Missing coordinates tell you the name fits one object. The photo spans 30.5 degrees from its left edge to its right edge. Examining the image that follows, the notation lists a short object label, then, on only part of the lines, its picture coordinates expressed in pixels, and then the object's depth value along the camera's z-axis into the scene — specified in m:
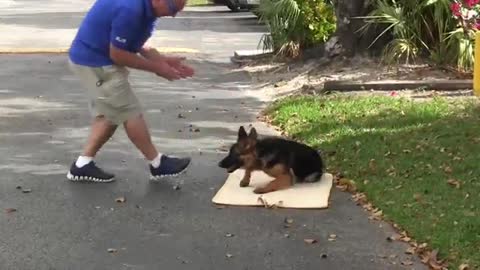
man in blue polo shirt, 6.29
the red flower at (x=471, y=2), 10.93
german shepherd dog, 6.32
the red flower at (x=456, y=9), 11.80
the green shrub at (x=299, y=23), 14.74
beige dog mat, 6.02
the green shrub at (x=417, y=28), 12.38
